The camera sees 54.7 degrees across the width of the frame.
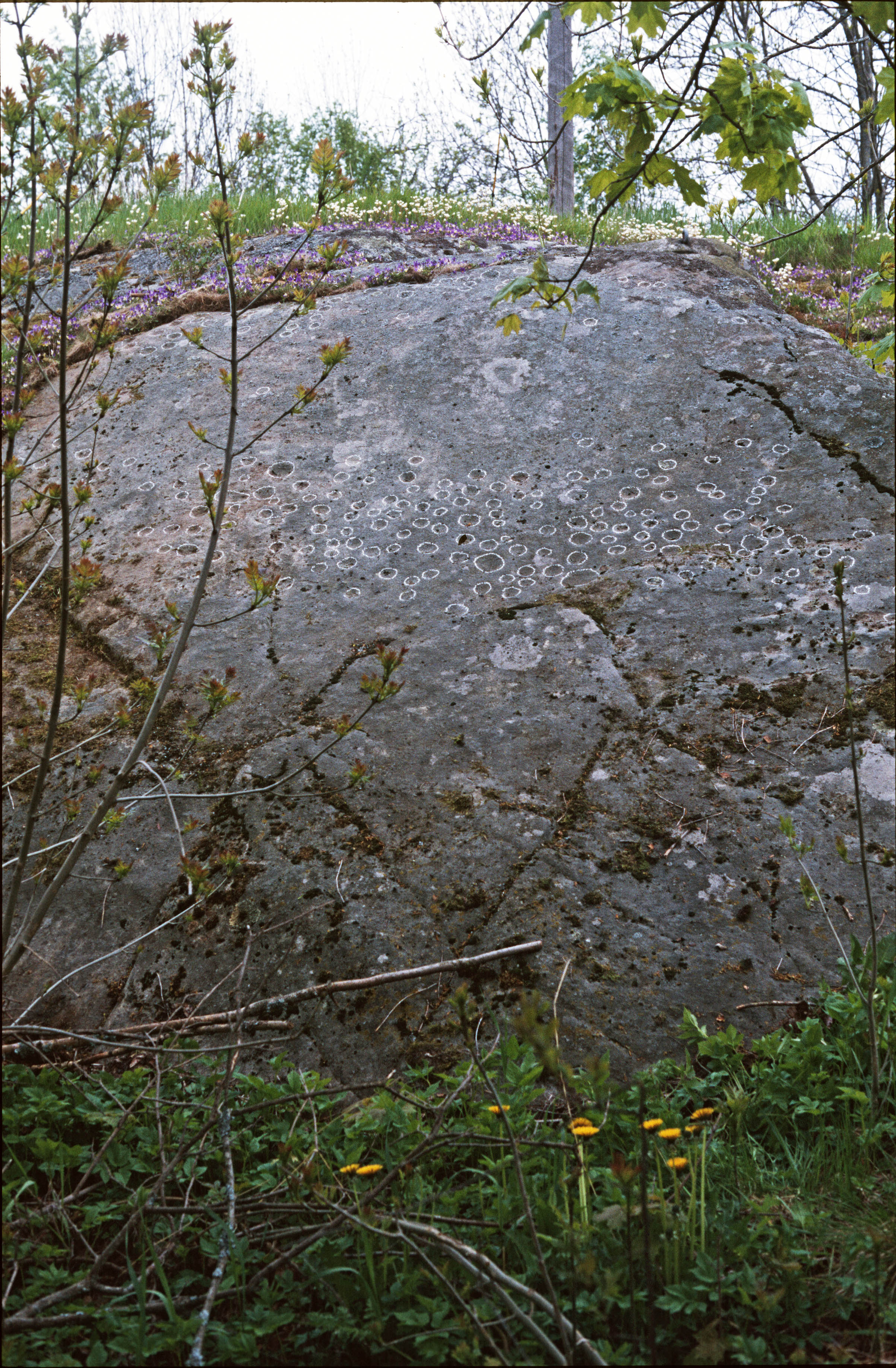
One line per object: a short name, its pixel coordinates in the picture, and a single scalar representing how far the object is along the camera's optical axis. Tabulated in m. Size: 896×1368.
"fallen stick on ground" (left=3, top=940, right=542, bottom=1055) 2.26
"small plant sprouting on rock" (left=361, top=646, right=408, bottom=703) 1.87
